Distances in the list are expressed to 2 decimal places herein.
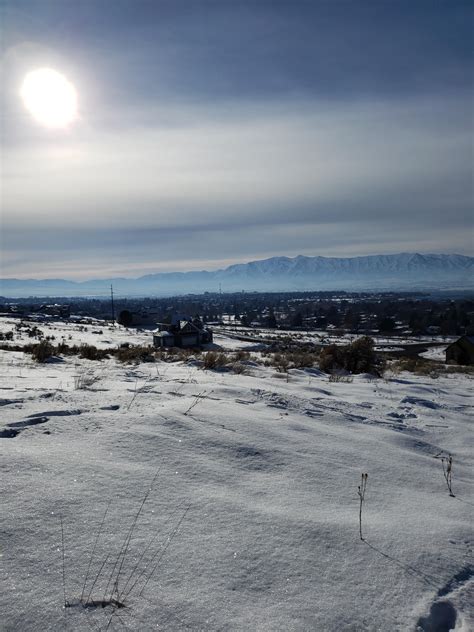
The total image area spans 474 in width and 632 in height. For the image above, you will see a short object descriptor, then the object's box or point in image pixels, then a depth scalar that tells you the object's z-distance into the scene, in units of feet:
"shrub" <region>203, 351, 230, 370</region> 28.04
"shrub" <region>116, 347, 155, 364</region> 32.73
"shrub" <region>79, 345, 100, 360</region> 34.18
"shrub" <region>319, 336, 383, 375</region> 32.91
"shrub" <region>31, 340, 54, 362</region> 28.78
